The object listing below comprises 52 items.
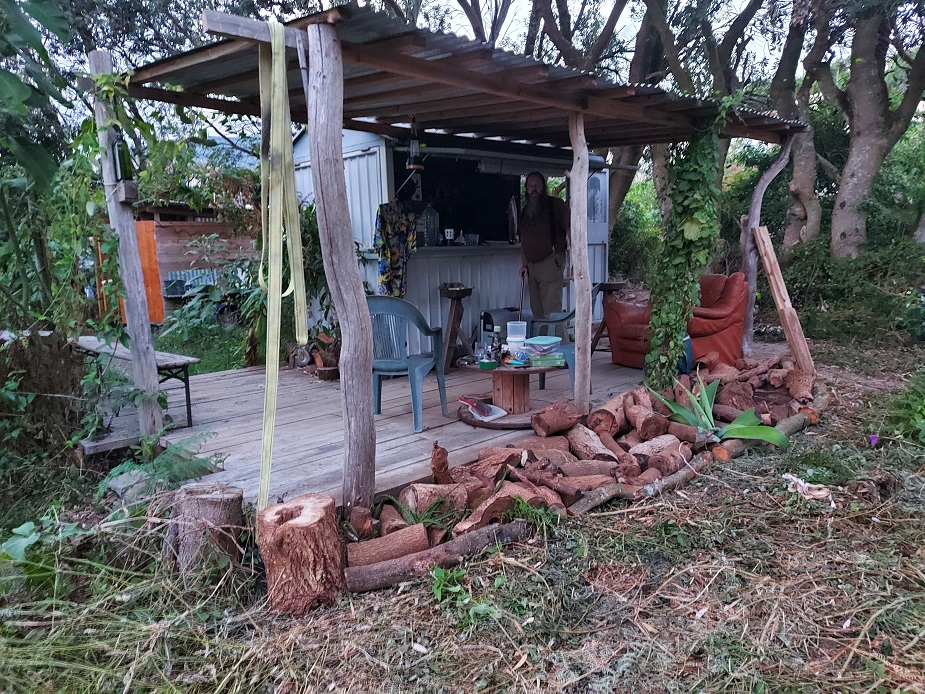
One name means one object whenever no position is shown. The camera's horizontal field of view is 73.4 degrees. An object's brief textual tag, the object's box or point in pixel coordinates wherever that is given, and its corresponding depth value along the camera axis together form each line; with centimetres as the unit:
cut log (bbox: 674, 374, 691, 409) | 468
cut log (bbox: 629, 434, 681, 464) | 385
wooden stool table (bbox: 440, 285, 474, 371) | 596
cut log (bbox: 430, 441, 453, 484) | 327
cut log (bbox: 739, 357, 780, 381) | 542
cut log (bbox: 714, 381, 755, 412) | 471
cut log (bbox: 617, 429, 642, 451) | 414
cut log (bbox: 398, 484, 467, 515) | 306
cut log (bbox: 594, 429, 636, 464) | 378
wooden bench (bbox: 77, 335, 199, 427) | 426
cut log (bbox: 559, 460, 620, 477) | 363
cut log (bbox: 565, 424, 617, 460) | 388
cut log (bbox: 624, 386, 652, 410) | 448
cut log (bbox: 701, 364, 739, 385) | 516
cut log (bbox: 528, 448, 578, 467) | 373
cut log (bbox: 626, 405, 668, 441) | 418
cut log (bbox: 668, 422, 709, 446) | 408
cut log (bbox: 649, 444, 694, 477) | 373
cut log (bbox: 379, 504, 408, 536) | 292
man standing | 662
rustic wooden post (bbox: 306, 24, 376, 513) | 270
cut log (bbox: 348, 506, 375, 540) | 286
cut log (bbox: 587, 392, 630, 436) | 427
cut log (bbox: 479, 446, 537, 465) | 355
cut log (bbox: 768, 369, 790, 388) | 536
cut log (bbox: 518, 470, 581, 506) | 331
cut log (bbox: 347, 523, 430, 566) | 271
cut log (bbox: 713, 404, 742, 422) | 448
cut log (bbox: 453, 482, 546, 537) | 295
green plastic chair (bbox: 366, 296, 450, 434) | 431
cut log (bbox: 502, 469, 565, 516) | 321
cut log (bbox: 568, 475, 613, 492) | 342
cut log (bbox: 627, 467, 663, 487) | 356
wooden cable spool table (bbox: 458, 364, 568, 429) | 454
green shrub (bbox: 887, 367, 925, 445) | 403
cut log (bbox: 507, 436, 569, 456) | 394
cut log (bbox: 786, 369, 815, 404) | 491
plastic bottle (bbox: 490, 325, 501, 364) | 449
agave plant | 391
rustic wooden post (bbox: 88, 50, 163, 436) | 348
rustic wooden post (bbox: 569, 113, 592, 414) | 437
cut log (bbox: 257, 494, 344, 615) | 248
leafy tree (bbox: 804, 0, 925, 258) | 825
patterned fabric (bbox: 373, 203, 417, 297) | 588
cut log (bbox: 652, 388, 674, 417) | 445
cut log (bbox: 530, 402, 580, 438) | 414
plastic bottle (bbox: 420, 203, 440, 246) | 652
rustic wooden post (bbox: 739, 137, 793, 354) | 595
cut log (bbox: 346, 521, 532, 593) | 263
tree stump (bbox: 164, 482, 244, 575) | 261
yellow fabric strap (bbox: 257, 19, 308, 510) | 240
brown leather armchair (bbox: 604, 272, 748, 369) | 574
